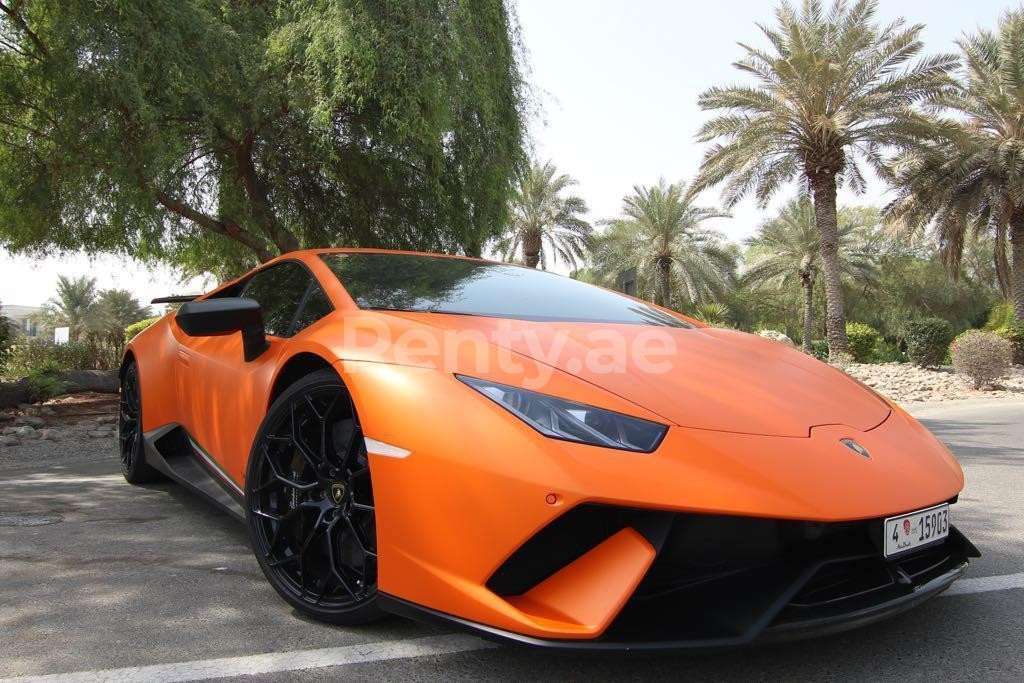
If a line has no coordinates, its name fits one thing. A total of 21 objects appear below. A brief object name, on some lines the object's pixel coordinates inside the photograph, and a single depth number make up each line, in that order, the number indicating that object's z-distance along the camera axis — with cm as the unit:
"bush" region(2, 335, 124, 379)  1305
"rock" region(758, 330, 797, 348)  2065
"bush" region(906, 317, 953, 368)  1914
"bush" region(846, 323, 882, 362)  2519
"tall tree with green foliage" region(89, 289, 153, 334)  5350
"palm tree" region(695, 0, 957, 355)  1833
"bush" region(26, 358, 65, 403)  943
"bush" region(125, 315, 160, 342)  1659
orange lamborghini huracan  172
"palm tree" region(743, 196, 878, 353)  3388
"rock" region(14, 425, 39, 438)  757
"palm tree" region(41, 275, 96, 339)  5666
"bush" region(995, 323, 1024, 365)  2066
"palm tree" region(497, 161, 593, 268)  2786
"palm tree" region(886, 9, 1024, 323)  2064
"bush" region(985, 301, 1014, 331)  2727
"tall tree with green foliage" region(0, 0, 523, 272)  863
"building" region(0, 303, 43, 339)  5948
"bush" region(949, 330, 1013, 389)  1399
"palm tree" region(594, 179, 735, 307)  3084
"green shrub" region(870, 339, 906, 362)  2773
